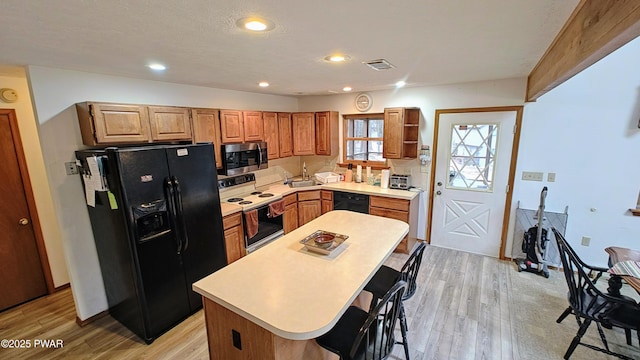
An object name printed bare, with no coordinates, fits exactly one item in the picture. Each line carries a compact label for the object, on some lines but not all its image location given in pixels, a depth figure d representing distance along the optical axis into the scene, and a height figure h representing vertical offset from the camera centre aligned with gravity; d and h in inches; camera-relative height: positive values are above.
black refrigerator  88.3 -30.6
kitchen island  54.8 -35.2
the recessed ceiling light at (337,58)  84.0 +25.1
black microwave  138.2 -9.9
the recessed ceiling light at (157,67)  90.7 +25.1
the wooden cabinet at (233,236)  127.4 -46.4
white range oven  137.6 -35.9
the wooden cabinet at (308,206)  173.3 -43.3
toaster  164.1 -27.3
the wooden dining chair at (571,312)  87.8 -64.4
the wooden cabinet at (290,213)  163.9 -46.0
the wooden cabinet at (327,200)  175.0 -40.0
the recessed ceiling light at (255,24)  55.0 +24.0
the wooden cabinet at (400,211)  150.7 -41.9
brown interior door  110.8 -39.9
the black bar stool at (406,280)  80.7 -45.5
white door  142.6 -23.7
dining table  86.1 -41.3
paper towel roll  166.2 -26.3
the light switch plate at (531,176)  135.9 -20.5
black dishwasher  163.5 -39.4
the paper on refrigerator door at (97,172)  87.9 -9.9
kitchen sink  177.6 -29.4
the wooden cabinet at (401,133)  157.1 +2.2
